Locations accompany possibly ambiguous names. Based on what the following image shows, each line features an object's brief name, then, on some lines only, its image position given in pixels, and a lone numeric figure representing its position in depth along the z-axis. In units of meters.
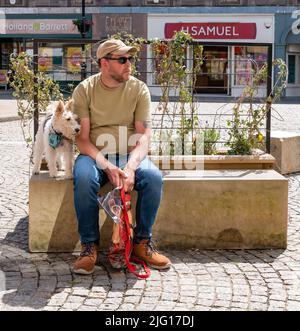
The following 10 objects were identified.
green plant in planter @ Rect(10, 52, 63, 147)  5.89
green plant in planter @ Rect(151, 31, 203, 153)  6.10
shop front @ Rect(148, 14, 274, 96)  30.91
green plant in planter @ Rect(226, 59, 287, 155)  5.98
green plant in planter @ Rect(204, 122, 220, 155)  6.13
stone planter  5.57
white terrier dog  4.81
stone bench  5.11
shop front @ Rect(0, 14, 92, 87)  31.97
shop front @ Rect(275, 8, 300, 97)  30.50
